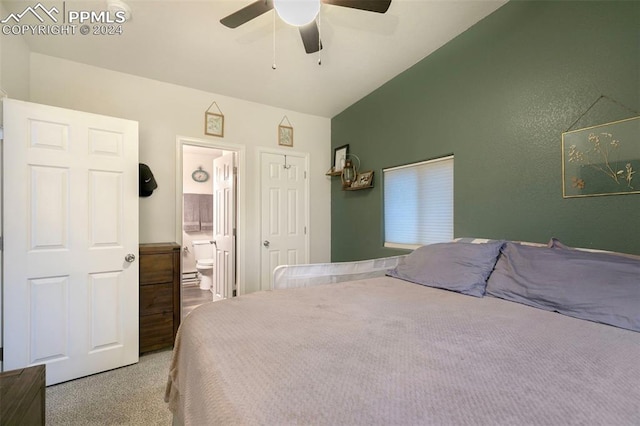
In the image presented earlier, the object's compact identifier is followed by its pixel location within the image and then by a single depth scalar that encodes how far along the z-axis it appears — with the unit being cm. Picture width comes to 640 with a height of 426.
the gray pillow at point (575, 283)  112
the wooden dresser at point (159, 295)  238
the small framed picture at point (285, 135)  362
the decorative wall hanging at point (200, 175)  524
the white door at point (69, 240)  184
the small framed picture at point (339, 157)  362
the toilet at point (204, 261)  461
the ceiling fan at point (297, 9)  152
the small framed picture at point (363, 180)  316
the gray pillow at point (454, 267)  162
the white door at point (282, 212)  351
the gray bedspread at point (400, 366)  59
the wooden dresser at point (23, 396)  88
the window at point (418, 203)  247
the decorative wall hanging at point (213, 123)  313
